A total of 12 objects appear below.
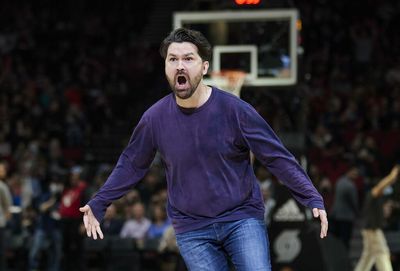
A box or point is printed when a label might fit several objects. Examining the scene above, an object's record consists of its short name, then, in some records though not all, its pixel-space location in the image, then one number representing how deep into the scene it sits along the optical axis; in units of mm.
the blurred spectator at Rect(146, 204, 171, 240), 15641
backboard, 14820
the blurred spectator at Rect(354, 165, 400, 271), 14461
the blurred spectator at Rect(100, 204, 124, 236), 16125
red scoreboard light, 15102
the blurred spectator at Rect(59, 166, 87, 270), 16062
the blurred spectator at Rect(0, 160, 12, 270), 14742
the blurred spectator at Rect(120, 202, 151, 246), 15684
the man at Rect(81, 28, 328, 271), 5668
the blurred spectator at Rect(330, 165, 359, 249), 15945
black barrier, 13922
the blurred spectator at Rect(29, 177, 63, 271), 16250
